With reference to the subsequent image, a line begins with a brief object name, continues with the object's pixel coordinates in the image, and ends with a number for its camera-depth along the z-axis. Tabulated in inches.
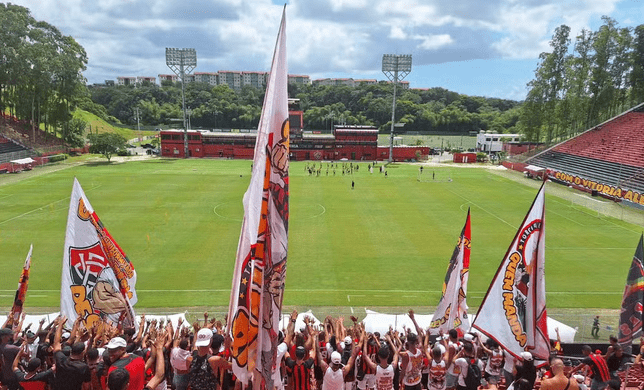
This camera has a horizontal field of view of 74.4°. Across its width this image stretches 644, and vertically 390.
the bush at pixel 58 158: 2325.3
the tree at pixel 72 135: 2679.6
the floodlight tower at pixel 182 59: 3009.4
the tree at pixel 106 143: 2434.8
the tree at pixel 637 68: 2078.0
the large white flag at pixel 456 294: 416.5
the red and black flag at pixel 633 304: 381.7
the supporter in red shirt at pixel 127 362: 200.4
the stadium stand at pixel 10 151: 1990.8
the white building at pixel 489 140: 3325.1
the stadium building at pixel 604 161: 1541.6
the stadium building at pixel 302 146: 3034.0
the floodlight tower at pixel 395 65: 2952.8
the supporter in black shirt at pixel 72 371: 219.9
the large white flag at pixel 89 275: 363.9
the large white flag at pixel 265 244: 198.4
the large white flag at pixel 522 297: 313.7
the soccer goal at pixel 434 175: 1972.3
